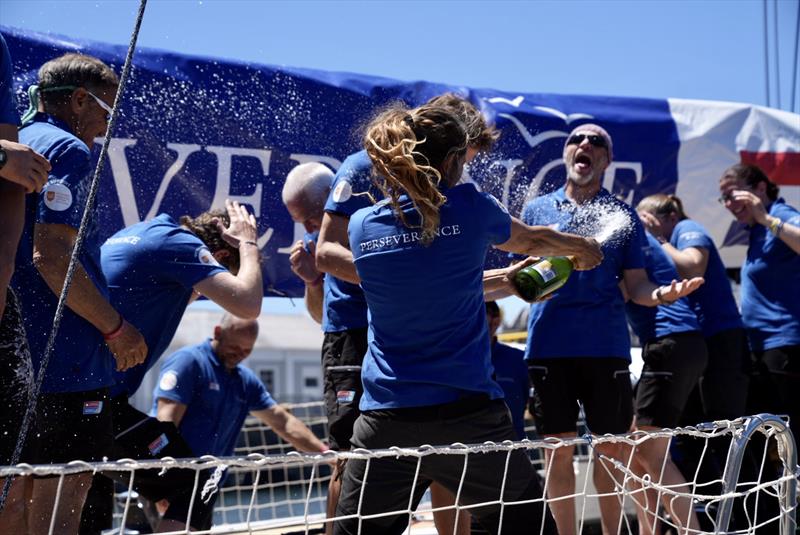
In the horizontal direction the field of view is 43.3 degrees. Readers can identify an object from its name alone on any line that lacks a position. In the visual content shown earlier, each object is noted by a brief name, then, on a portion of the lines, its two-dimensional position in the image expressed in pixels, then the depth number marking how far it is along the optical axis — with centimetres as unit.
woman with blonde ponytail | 264
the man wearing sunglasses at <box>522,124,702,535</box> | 426
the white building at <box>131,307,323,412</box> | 4369
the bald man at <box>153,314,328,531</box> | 494
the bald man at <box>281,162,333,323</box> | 437
